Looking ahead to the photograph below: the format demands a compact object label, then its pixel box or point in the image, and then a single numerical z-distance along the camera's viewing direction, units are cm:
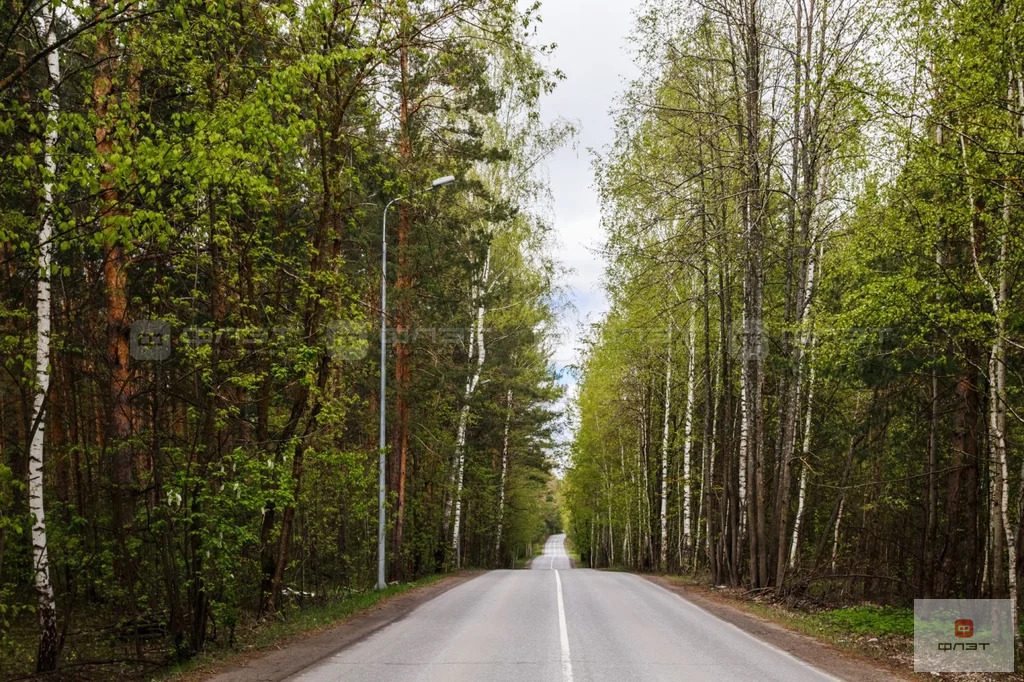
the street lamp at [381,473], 1667
